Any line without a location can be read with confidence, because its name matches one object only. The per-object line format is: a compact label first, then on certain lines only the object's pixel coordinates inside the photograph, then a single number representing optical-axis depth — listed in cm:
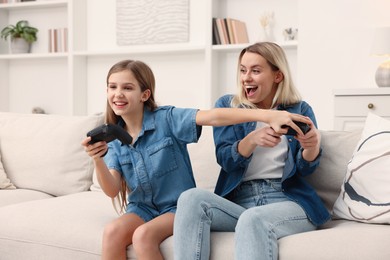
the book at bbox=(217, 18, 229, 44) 456
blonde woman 175
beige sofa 173
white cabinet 360
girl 203
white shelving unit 466
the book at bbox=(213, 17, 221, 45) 458
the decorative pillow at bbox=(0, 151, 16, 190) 279
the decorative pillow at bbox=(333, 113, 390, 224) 193
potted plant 539
